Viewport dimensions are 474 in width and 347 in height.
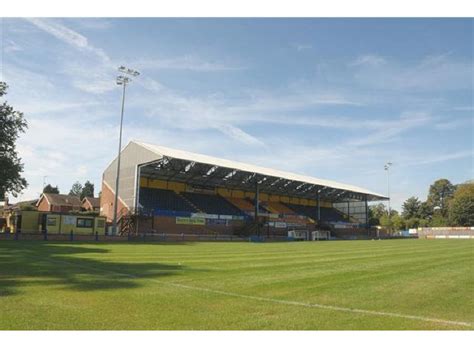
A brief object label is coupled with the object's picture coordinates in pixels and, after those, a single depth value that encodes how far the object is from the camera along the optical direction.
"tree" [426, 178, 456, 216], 150.25
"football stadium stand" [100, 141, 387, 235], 57.31
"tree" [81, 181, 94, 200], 131.48
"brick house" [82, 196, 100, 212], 83.25
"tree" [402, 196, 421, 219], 137.50
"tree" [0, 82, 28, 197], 41.97
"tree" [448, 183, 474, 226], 113.62
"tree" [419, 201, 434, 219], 137.38
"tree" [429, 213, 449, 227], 115.89
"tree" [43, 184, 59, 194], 117.56
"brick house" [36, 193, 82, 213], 84.06
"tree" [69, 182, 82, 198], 154.15
